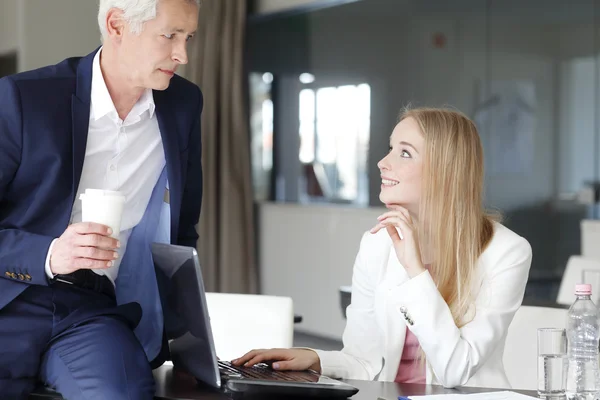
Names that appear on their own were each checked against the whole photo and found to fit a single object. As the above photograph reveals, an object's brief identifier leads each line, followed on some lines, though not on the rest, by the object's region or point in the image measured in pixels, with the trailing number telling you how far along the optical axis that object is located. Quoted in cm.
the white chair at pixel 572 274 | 468
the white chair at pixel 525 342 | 372
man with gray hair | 292
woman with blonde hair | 324
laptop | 287
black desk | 289
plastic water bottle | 286
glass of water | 287
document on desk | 283
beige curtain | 892
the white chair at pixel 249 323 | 385
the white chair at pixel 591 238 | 629
